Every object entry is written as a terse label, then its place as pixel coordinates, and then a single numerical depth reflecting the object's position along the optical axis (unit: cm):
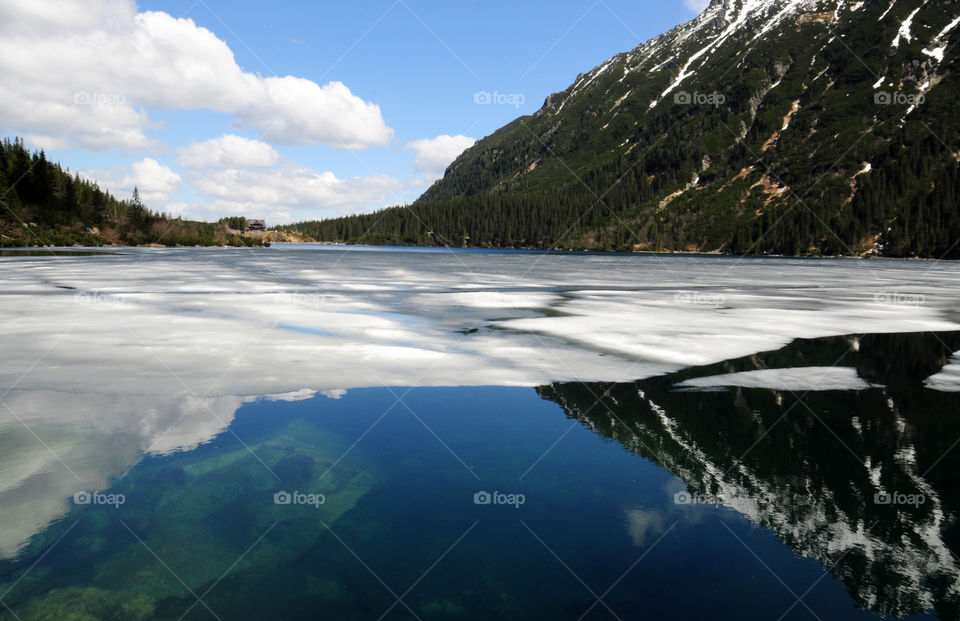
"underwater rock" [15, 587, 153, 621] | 390
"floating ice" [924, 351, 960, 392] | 1027
